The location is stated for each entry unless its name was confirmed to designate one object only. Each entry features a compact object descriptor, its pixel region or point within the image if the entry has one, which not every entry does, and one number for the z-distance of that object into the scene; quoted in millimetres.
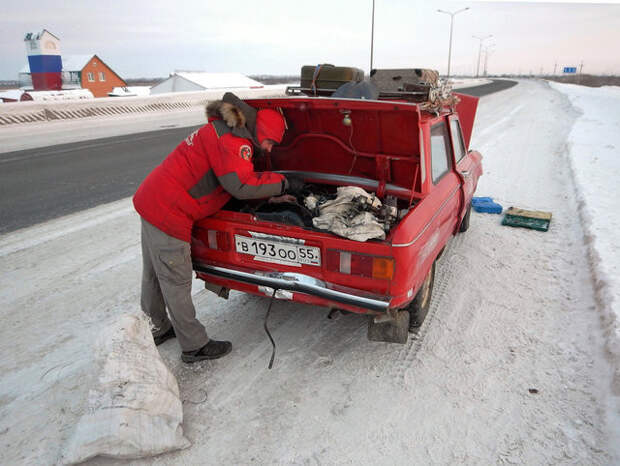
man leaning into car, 2693
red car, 2645
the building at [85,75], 48031
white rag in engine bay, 2655
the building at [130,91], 41219
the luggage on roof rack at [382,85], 3561
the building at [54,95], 30233
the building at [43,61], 47062
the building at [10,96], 33350
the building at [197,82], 44531
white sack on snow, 2164
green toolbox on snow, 5410
